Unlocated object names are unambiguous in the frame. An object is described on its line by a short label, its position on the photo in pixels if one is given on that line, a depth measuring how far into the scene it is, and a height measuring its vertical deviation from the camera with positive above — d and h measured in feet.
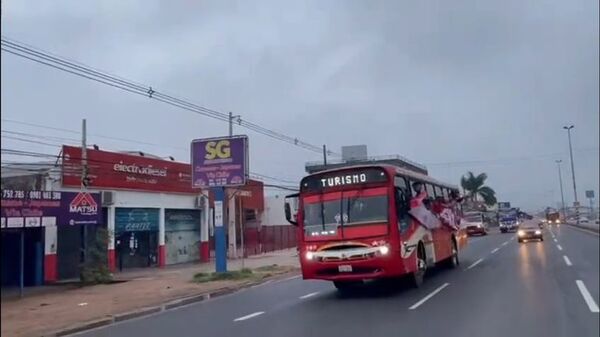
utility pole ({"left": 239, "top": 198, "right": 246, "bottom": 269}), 122.21 +6.61
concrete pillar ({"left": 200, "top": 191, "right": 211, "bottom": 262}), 116.26 +3.06
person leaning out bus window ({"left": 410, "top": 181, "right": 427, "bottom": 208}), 45.21 +3.31
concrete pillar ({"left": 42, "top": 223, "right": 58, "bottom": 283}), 75.05 +0.03
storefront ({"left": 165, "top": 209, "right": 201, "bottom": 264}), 108.27 +2.74
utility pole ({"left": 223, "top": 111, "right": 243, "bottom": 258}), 112.27 +3.55
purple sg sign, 75.05 +10.64
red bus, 41.98 +1.32
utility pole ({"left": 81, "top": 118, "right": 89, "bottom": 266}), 75.15 +10.90
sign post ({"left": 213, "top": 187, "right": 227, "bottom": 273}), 76.05 +1.89
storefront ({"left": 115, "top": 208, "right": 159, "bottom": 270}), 96.48 +2.48
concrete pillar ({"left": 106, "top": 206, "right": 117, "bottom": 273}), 89.45 +4.06
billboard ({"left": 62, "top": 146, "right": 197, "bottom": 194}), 82.23 +12.40
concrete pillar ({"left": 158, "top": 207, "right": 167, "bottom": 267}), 104.32 +2.21
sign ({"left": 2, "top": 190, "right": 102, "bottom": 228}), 50.03 +4.88
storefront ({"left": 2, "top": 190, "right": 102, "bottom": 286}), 58.95 +2.81
